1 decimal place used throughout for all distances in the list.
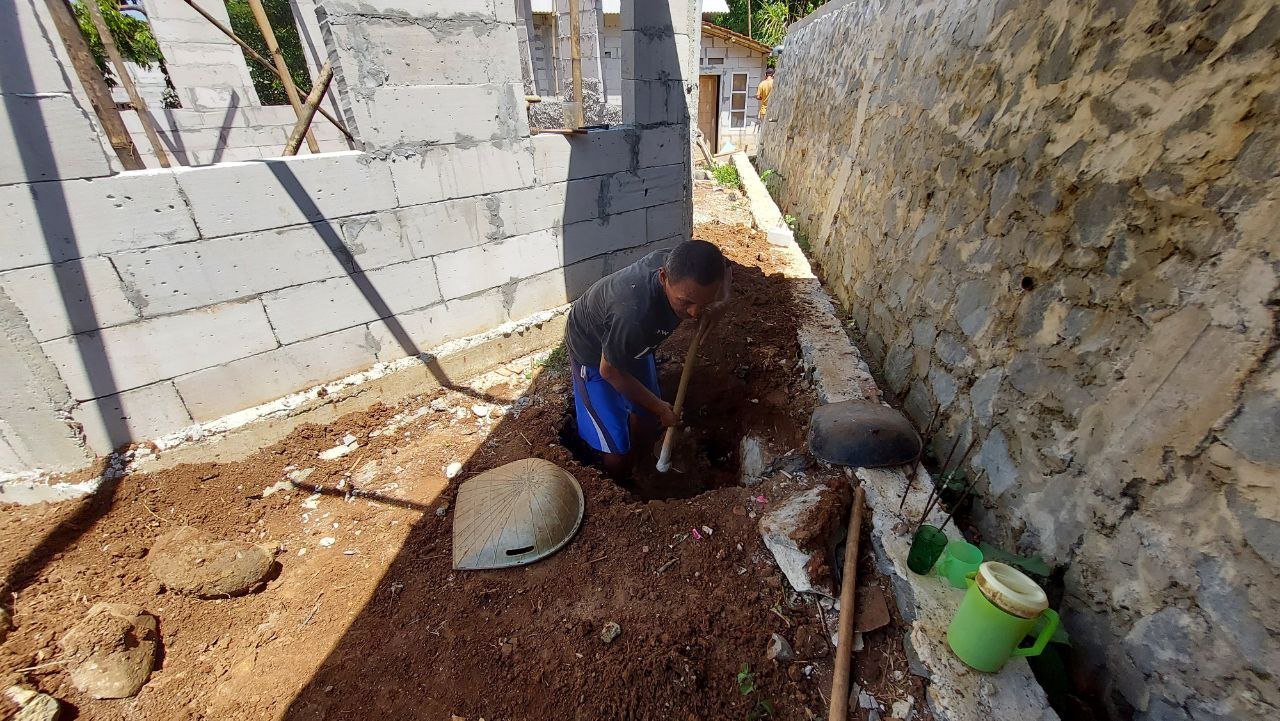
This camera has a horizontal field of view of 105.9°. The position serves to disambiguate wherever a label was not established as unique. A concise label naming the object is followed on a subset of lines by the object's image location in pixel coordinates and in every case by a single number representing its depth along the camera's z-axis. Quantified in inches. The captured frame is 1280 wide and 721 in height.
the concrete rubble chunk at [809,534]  79.0
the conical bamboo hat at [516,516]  91.5
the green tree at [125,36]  408.2
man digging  89.9
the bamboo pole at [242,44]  180.1
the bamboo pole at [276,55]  153.9
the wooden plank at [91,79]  104.0
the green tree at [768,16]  725.9
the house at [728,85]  601.6
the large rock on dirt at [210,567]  90.0
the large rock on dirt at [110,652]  74.8
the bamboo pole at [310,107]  129.4
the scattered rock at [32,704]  70.1
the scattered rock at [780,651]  72.8
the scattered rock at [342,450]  126.8
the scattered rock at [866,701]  65.8
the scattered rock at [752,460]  119.8
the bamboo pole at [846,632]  65.0
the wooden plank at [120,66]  175.2
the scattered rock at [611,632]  76.8
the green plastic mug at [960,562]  71.5
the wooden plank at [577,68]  160.6
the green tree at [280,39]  676.1
